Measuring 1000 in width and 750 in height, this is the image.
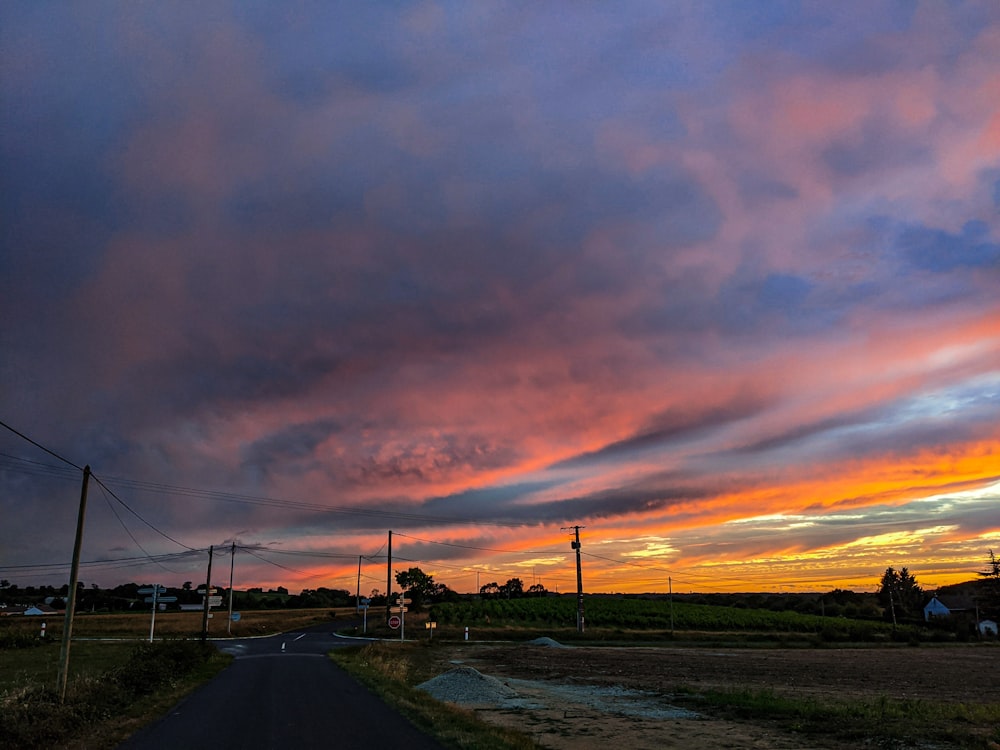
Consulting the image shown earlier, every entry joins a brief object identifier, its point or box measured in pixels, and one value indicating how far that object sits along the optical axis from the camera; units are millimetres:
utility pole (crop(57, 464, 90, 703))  22888
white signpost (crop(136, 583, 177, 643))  59519
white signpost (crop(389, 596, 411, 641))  61912
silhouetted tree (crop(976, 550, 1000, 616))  133625
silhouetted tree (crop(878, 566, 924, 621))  167850
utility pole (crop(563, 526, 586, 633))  84562
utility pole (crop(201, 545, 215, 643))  68562
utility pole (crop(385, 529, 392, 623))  76712
